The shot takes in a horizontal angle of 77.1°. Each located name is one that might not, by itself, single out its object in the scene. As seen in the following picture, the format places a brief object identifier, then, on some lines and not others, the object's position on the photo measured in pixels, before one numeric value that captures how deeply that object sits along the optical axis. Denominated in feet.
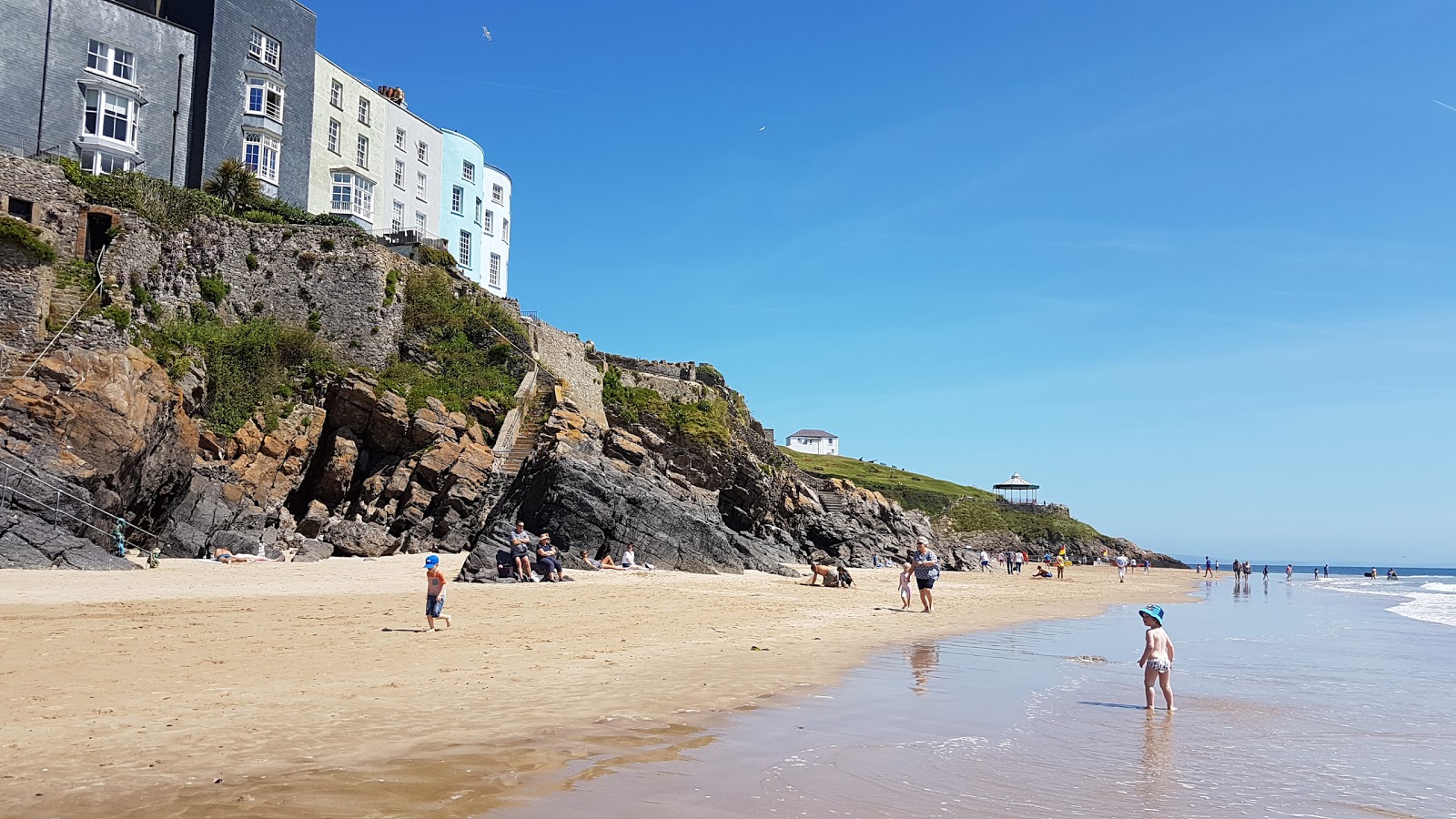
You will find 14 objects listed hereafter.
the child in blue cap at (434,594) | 43.88
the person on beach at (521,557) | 67.46
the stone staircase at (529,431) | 100.59
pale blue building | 178.60
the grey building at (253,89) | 132.05
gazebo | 293.23
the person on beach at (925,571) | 67.41
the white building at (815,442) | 432.66
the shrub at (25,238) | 88.07
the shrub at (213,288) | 107.45
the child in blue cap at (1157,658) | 33.50
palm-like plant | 122.42
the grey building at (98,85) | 115.55
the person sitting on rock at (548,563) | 69.25
